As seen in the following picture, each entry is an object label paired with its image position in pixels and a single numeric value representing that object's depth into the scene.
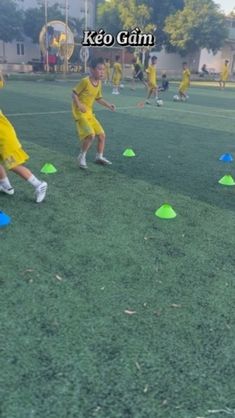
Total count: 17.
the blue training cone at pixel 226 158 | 7.78
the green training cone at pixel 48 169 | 6.27
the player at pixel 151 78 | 17.94
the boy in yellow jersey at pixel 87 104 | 6.23
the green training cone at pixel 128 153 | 7.70
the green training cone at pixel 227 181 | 6.16
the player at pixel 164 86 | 25.88
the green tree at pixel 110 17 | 49.84
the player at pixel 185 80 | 19.23
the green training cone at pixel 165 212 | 4.72
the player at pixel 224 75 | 30.15
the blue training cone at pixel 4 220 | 4.23
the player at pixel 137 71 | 26.30
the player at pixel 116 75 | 21.83
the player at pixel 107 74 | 27.12
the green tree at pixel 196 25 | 48.12
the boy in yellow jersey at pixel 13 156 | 4.54
